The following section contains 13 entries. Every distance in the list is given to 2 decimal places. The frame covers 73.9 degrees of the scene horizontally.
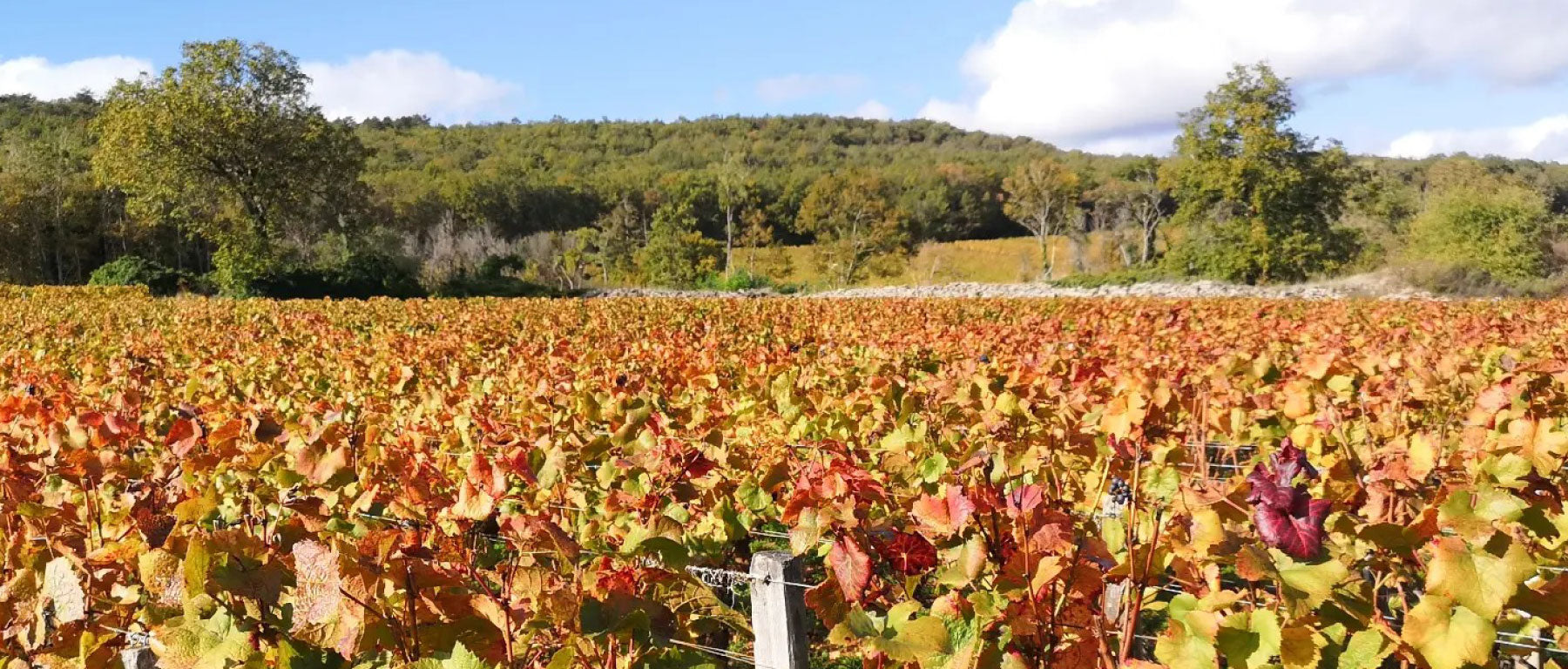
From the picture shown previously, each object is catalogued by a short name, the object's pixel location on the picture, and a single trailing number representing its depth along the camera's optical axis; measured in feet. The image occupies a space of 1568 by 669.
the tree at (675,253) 136.77
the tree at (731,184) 153.75
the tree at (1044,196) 182.19
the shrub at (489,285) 98.02
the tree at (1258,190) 107.86
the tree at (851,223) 151.74
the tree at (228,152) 94.07
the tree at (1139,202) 162.50
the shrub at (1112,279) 101.50
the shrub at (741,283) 119.34
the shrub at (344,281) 92.02
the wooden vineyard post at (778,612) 6.11
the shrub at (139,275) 88.74
